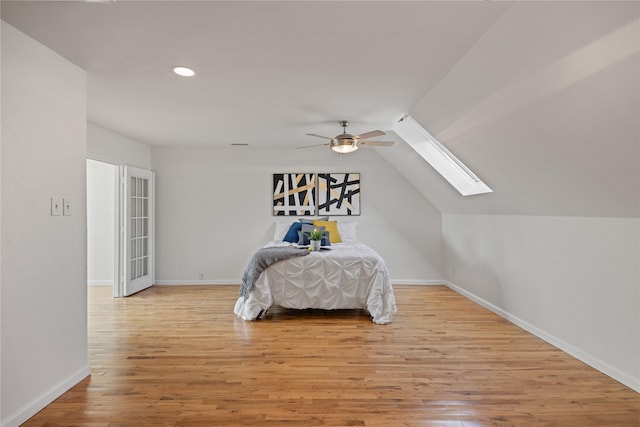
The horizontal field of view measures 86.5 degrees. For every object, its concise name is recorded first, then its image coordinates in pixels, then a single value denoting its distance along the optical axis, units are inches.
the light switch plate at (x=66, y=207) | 92.8
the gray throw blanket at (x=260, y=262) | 149.5
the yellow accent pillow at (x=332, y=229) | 202.7
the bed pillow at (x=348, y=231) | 212.5
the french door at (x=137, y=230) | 194.1
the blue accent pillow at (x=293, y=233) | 198.4
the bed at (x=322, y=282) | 151.8
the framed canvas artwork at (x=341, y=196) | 225.1
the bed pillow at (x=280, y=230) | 213.5
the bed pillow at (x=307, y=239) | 182.7
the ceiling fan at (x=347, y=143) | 154.6
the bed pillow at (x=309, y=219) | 210.3
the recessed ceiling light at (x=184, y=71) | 103.8
